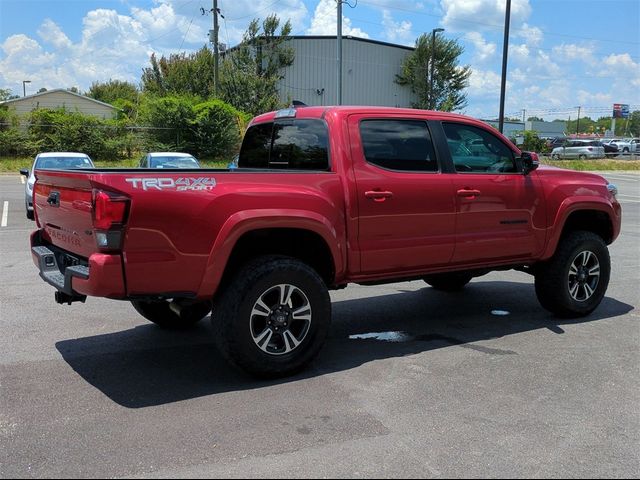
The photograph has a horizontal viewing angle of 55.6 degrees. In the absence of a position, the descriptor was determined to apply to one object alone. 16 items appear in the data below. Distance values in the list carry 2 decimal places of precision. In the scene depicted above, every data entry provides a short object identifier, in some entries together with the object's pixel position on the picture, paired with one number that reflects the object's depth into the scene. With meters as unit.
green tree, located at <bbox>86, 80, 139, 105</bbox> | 79.11
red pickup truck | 3.93
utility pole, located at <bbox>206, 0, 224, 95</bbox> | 34.28
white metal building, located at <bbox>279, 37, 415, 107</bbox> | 48.19
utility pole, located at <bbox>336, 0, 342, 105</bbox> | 24.52
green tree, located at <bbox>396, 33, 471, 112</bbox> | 49.47
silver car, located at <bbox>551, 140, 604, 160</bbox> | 46.81
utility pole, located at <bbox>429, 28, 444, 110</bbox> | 45.72
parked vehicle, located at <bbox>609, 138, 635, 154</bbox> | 59.01
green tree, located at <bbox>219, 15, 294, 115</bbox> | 39.47
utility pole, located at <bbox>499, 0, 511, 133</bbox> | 24.95
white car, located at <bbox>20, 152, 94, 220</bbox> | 15.06
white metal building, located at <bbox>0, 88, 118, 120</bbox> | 57.53
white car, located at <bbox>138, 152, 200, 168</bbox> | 16.28
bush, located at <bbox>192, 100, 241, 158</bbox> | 32.41
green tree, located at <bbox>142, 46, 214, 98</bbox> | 42.19
